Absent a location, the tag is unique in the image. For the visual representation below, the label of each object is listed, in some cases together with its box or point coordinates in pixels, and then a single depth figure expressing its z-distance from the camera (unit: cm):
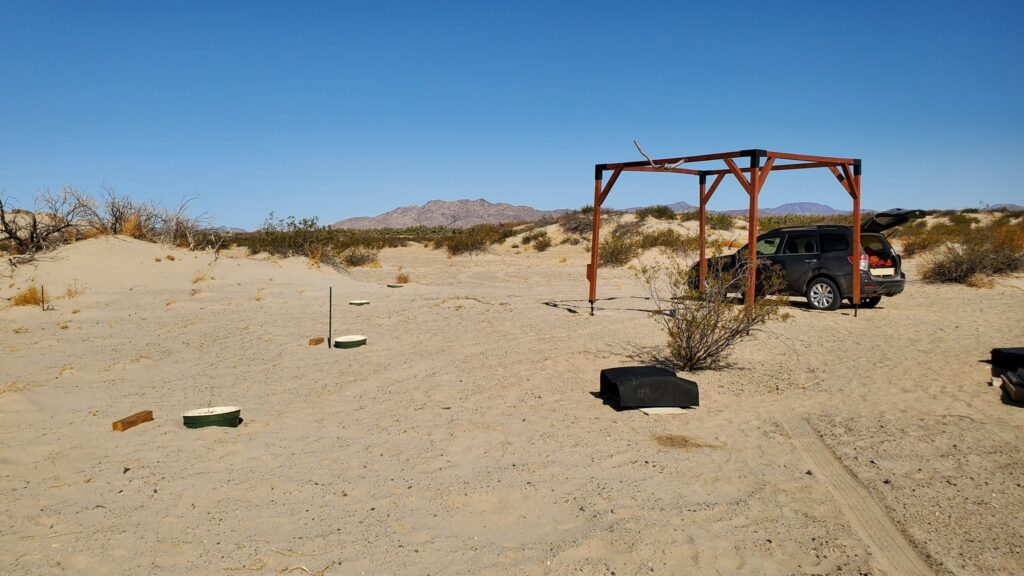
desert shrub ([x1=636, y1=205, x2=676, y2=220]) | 3447
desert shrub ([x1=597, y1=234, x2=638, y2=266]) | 2408
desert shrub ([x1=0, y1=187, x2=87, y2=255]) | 1638
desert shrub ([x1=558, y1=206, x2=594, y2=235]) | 3372
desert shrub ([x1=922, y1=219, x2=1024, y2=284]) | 1733
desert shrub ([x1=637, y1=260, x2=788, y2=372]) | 795
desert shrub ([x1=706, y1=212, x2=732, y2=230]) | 3347
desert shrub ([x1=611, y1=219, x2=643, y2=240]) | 3021
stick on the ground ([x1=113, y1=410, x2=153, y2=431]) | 571
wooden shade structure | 1002
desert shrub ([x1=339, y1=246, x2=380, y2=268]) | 2638
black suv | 1247
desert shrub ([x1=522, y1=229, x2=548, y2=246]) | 3341
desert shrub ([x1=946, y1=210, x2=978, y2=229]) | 3243
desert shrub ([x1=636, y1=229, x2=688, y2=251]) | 2538
